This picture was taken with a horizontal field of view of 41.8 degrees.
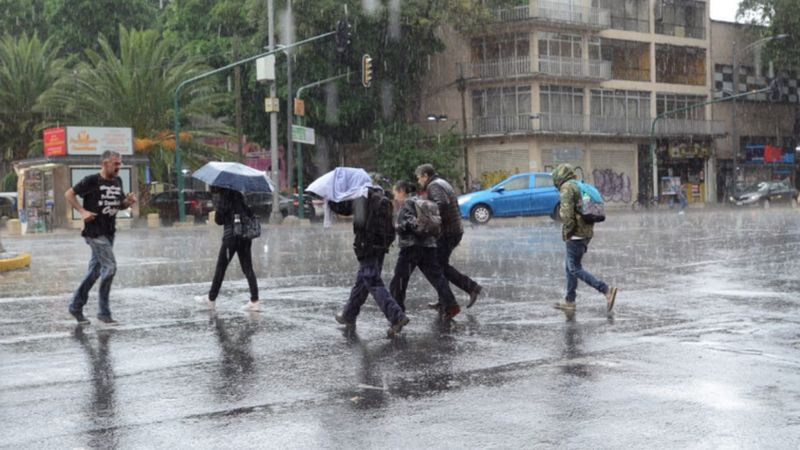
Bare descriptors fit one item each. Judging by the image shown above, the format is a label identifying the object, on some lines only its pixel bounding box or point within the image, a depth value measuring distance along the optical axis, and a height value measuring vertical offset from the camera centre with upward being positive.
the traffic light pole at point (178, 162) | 41.56 +1.12
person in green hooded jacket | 11.03 -0.59
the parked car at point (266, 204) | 44.72 -0.76
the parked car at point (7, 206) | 48.88 -0.53
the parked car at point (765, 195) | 55.59 -1.21
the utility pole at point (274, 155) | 42.13 +1.27
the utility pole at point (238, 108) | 44.62 +3.42
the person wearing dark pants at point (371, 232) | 9.80 -0.45
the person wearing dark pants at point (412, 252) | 10.33 -0.70
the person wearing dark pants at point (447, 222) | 11.20 -0.45
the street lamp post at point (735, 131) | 61.06 +2.48
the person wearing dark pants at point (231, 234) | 11.46 -0.50
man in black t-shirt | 10.56 -0.34
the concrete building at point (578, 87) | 54.25 +4.94
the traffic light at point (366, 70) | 34.94 +3.80
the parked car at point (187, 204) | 46.22 -0.66
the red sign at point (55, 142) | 40.31 +2.01
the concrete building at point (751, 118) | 63.62 +3.42
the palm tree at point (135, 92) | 45.38 +4.36
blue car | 34.41 -0.75
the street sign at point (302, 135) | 40.75 +1.99
